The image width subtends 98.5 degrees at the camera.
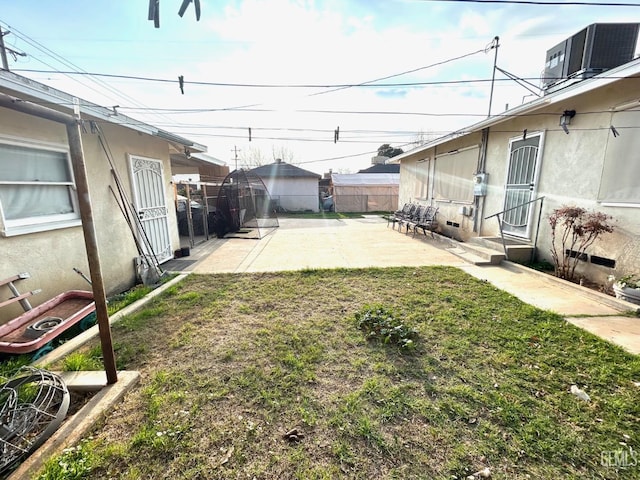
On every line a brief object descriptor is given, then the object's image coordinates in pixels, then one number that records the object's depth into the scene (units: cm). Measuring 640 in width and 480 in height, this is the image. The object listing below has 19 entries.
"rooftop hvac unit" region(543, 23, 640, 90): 528
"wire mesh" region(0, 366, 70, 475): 161
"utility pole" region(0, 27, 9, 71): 1025
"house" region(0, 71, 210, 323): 302
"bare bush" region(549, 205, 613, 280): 405
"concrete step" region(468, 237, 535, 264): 556
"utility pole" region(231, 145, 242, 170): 3554
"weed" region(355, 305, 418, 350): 284
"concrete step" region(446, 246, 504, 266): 563
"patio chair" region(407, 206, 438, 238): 884
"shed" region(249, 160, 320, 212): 1947
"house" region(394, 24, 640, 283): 393
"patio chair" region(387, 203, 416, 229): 1037
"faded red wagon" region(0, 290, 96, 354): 253
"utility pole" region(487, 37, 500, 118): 776
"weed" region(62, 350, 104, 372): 243
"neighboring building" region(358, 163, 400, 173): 2775
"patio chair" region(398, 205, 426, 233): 961
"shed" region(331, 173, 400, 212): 1936
